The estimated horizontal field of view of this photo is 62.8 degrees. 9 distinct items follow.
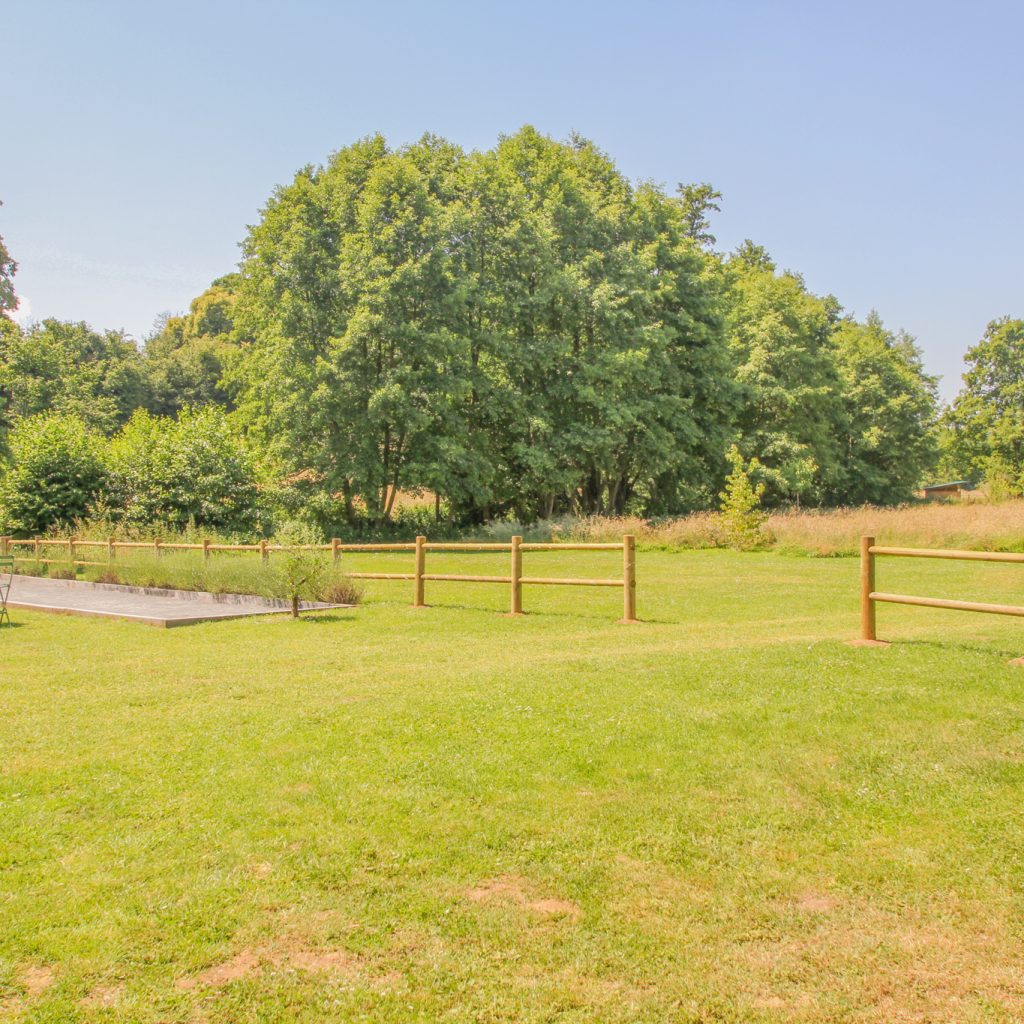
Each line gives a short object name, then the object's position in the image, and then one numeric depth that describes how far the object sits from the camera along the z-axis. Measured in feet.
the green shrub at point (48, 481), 83.76
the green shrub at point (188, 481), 83.51
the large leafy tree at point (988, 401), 168.35
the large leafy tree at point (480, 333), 91.56
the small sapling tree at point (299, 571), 40.04
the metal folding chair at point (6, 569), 61.26
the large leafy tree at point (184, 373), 200.64
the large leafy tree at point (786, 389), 119.24
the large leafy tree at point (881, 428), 144.77
